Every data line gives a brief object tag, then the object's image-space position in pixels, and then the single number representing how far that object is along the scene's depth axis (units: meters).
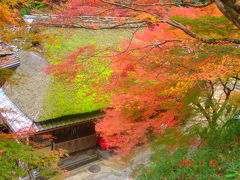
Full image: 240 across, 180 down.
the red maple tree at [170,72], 4.49
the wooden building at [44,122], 6.79
